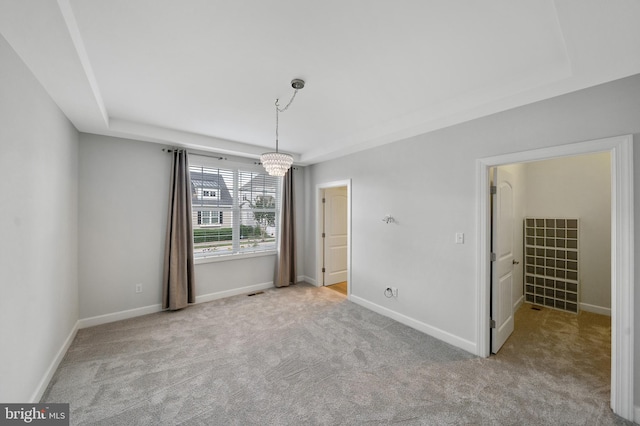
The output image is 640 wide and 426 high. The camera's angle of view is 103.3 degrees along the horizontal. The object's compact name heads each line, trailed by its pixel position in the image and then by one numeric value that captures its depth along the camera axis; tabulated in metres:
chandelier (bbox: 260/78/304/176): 2.78
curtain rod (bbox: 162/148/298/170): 3.90
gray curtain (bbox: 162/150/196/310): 3.85
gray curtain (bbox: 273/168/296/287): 5.04
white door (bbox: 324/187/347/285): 5.26
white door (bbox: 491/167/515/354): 2.72
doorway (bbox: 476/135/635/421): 1.84
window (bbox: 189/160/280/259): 4.29
